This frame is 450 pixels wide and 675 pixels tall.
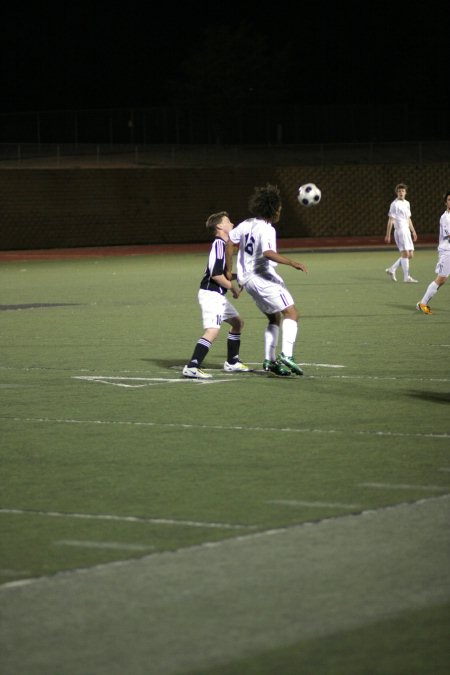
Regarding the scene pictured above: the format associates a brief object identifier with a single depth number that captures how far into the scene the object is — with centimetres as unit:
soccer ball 2439
